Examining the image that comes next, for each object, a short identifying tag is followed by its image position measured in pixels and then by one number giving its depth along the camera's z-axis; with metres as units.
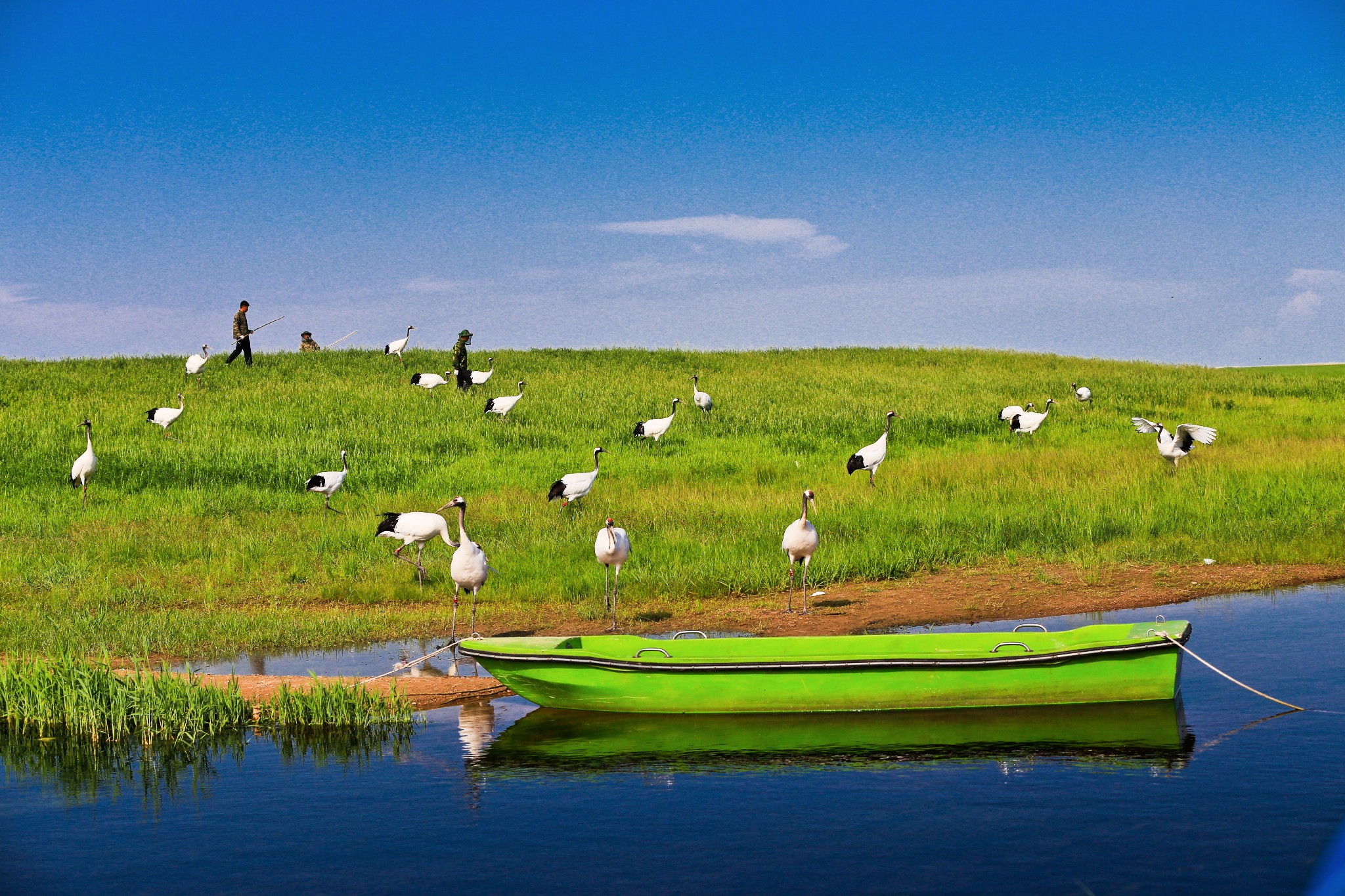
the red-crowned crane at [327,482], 25.09
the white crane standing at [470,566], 15.52
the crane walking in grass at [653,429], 32.66
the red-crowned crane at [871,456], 26.28
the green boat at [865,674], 12.41
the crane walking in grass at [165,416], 33.84
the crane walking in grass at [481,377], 42.44
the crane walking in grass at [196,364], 42.81
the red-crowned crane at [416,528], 18.78
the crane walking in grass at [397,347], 48.41
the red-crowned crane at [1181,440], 26.61
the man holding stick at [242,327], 41.08
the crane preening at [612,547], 16.55
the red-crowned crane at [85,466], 27.20
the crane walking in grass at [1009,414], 36.43
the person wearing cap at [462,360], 39.62
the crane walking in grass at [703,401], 38.94
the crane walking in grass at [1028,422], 33.25
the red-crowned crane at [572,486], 23.22
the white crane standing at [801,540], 17.06
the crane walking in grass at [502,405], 36.41
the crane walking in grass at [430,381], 41.06
